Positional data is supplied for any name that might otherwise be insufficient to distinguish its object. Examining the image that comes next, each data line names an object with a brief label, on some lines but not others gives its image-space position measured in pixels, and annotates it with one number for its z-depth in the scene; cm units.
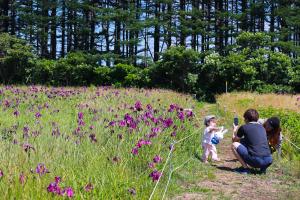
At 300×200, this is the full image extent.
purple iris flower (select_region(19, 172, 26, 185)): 345
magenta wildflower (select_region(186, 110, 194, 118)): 800
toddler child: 725
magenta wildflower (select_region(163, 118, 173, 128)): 646
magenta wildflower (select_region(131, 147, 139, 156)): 478
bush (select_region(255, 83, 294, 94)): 2400
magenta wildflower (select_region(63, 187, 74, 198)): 326
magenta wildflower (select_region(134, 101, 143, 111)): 659
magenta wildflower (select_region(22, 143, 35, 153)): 412
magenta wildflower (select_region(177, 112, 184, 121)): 743
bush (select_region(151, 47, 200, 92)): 2503
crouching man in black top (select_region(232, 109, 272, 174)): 648
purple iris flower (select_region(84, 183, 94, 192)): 351
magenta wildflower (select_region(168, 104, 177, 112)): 771
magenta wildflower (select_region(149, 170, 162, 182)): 413
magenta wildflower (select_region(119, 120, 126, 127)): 570
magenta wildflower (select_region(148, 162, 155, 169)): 459
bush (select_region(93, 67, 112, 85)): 2775
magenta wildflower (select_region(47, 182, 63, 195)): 323
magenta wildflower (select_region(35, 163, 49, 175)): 358
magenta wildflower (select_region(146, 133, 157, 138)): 562
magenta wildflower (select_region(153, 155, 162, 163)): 458
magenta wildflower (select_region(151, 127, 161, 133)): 583
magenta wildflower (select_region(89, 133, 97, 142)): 511
